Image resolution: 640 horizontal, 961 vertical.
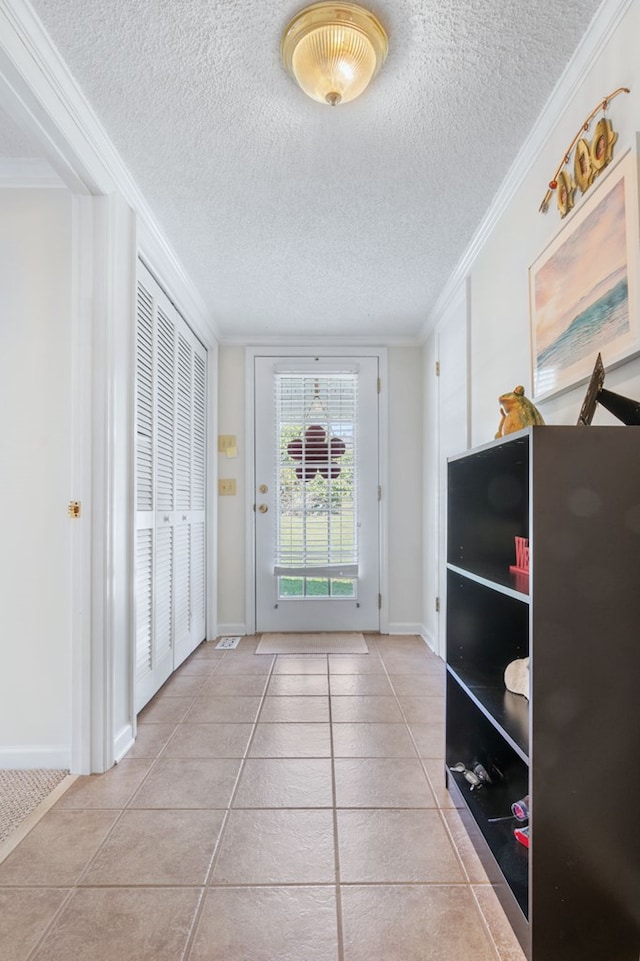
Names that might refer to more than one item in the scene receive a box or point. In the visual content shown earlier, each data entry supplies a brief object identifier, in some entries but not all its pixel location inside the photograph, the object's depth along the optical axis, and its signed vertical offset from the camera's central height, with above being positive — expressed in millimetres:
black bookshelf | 1025 -383
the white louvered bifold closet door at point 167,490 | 2432 +33
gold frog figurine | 1444 +231
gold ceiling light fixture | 1317 +1170
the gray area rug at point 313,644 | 3422 -994
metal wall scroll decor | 1346 +916
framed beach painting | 1232 +558
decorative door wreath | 3850 +320
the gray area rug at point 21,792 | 1639 -994
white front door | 3840 -65
